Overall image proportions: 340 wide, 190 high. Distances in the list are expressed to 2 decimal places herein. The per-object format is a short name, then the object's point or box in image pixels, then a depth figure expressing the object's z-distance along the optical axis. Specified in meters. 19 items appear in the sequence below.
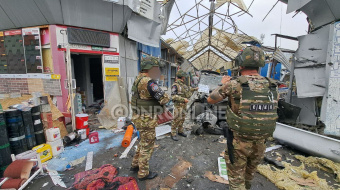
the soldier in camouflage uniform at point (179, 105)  4.29
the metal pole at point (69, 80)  4.35
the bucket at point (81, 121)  4.13
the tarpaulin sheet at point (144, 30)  5.62
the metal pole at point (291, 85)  4.64
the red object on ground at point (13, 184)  2.17
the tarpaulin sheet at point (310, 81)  3.71
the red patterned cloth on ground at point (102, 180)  2.31
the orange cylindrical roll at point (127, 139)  3.66
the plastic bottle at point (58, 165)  2.84
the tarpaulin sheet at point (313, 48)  3.67
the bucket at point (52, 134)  3.18
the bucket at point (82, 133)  4.05
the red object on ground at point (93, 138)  3.85
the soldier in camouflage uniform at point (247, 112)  1.69
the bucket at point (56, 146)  3.21
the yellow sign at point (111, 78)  5.28
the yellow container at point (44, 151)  2.84
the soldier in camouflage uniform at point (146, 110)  2.45
